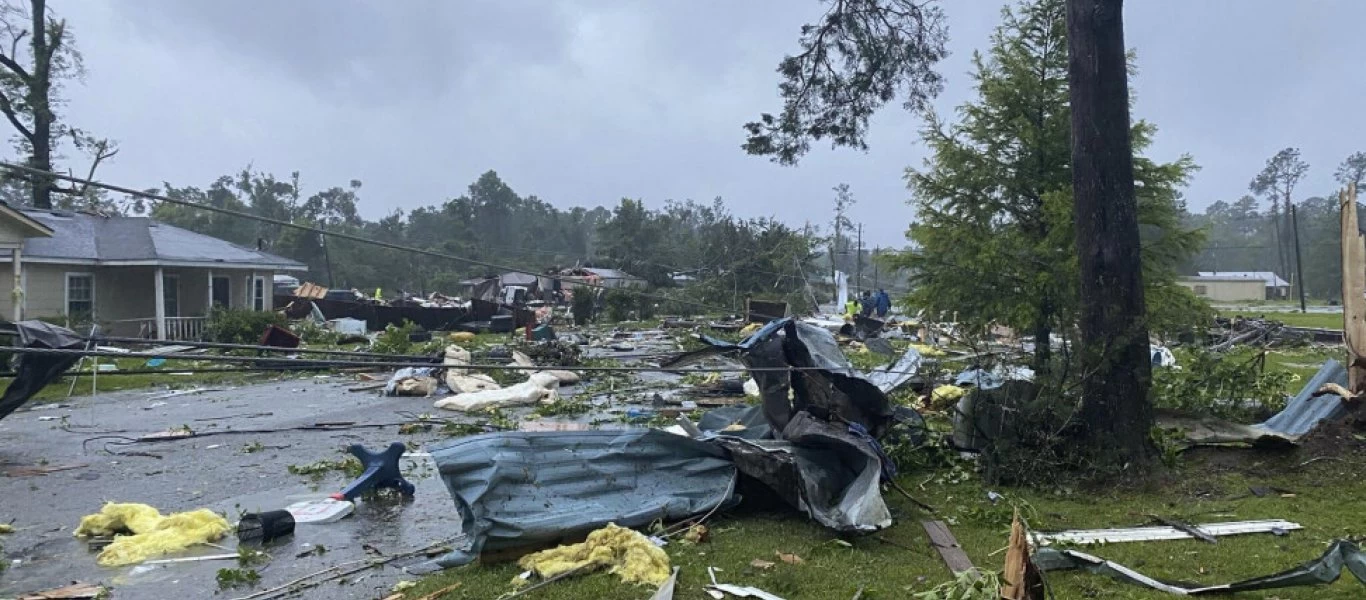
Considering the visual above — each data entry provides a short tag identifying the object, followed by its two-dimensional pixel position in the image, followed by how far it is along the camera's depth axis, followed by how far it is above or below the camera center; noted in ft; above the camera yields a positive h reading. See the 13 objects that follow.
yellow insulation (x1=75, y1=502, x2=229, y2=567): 19.03 -4.75
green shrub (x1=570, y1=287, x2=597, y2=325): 103.71 +1.48
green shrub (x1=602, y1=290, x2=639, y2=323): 107.55 +1.57
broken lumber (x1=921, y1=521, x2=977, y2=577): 16.87 -5.05
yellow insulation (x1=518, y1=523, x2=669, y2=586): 16.37 -4.78
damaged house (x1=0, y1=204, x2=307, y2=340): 64.44 +5.02
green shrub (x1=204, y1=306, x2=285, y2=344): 70.23 +0.13
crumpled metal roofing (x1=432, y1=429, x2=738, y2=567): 17.88 -3.77
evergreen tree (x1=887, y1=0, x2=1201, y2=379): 36.29 +5.05
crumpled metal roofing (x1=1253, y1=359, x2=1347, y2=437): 26.14 -3.44
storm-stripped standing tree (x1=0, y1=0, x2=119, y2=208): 94.94 +27.93
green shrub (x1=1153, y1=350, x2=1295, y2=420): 26.53 -2.65
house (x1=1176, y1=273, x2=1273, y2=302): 207.10 +3.30
